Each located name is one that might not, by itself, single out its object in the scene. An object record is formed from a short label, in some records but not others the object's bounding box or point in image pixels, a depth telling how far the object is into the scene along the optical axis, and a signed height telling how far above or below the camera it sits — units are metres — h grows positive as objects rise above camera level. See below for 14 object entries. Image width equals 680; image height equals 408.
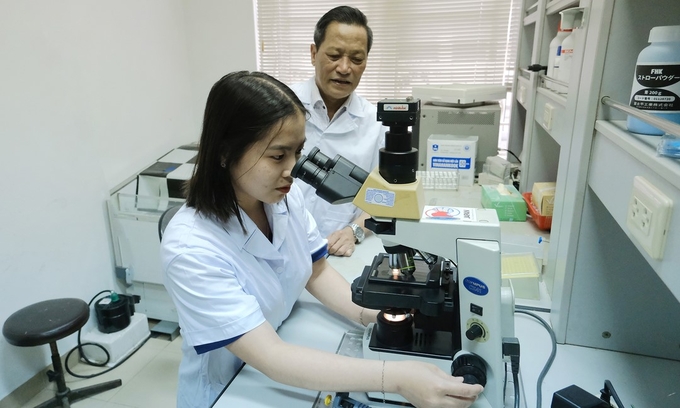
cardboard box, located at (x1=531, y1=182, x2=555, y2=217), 1.65 -0.45
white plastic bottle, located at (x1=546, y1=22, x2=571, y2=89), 1.48 +0.07
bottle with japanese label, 0.66 +0.00
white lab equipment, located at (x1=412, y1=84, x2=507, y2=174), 2.37 -0.21
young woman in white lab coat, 0.81 -0.39
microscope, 0.74 -0.35
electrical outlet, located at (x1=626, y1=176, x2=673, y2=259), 0.55 -0.18
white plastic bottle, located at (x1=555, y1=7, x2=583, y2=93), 1.22 +0.09
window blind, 2.82 +0.22
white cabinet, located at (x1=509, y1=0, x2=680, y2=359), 0.80 -0.26
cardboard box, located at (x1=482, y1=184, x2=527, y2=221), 1.81 -0.52
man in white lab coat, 1.68 -0.13
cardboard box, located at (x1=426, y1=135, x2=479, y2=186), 2.28 -0.40
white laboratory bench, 0.87 -0.61
